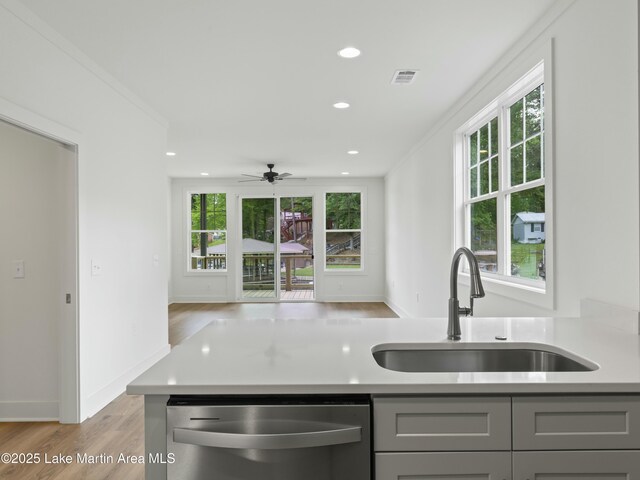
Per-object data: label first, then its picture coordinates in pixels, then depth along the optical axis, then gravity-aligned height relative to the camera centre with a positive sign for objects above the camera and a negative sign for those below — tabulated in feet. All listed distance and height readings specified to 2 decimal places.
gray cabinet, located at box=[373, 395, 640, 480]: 3.55 -1.61
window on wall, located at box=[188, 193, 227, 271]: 29.91 +0.74
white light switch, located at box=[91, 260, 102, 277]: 10.53 -0.71
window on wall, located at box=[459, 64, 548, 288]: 9.34 +1.32
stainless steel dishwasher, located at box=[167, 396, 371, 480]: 3.53 -1.62
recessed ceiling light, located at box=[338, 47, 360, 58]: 9.78 +4.20
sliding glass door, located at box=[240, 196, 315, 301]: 29.73 -0.09
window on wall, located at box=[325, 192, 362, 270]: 29.91 +1.04
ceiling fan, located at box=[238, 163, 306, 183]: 24.39 +3.53
